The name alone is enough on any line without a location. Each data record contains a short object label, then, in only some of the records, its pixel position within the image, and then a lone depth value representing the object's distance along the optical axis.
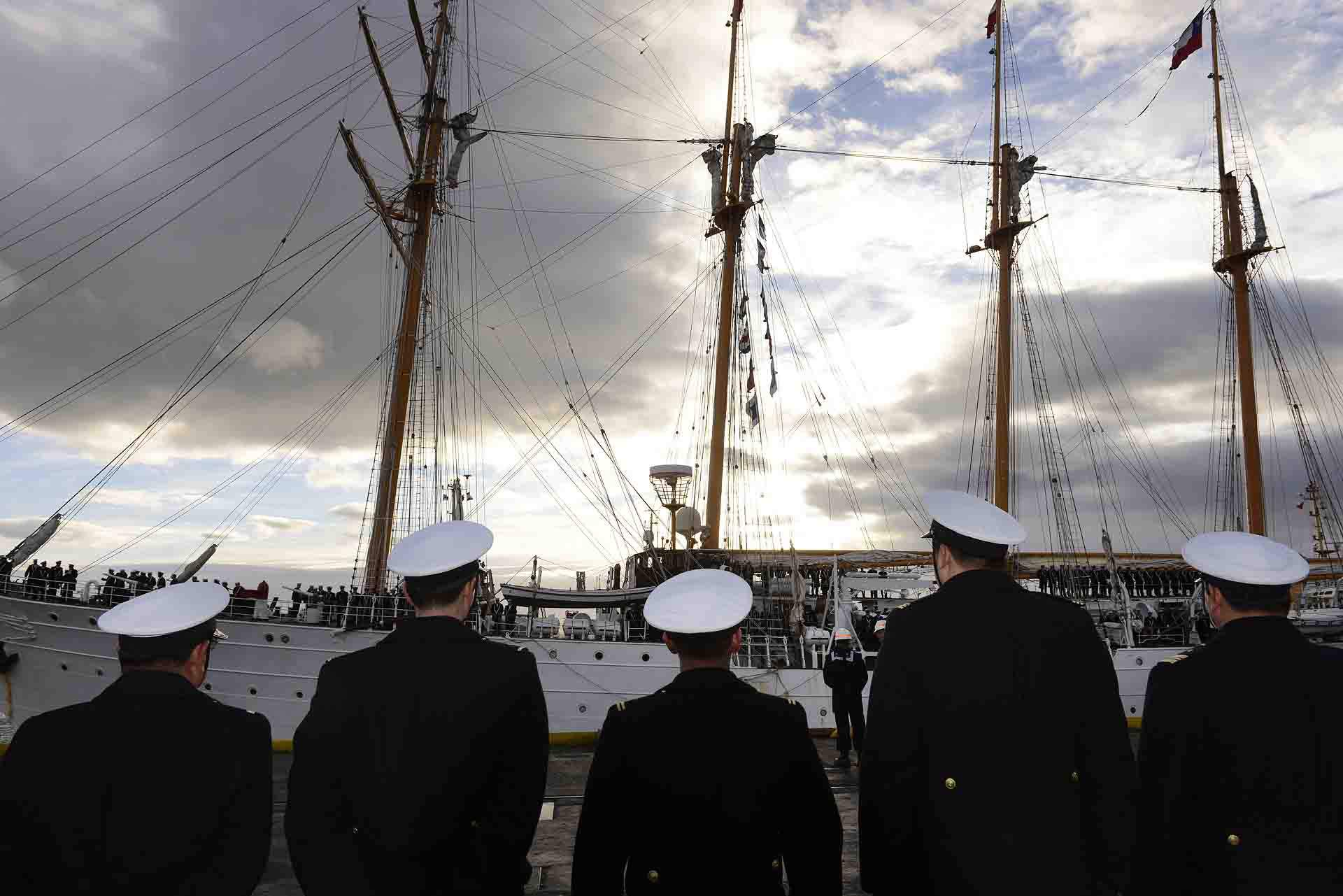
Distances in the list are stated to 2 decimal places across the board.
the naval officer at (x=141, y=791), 2.86
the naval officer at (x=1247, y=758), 3.10
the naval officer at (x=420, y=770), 3.00
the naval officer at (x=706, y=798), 2.96
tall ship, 20.64
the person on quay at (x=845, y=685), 14.23
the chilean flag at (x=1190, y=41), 30.38
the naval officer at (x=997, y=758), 2.91
